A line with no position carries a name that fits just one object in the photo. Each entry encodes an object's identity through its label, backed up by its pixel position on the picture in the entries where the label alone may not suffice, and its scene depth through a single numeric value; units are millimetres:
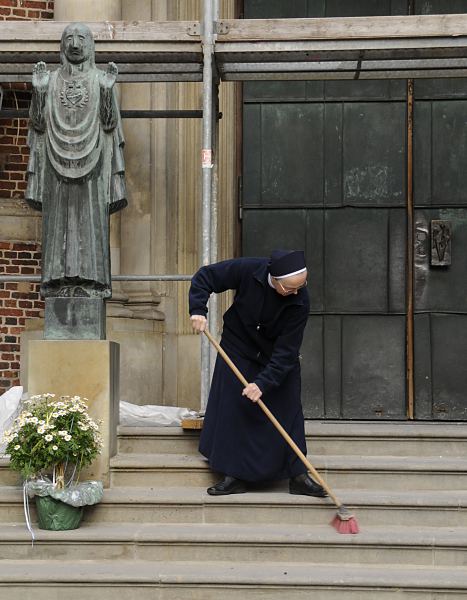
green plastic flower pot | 6934
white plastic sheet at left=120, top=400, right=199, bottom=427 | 8539
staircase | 6422
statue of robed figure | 7559
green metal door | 10070
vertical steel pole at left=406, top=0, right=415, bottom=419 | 10031
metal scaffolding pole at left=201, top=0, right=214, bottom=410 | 8211
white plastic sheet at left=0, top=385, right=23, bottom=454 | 8305
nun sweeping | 7191
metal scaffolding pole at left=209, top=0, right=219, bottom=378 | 8367
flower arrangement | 6938
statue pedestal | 7488
